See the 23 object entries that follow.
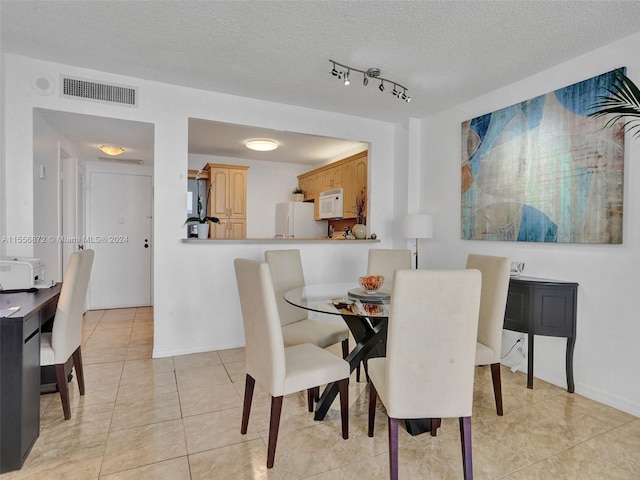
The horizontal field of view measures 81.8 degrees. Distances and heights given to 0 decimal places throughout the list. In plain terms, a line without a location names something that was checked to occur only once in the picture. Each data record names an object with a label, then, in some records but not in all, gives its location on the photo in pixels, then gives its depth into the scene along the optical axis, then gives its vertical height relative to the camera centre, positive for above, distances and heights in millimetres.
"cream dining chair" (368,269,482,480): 1516 -485
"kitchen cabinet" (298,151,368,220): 5098 +830
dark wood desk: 1720 -765
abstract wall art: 2549 +507
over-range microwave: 5547 +459
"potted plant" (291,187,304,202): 6676 +696
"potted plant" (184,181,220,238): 3532 +77
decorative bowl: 2496 -334
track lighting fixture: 2847 +1301
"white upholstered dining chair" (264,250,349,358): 2539 -666
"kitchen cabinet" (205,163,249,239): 5816 +528
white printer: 2424 -295
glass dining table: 2074 -473
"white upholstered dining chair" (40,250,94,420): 2139 -573
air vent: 3016 +1172
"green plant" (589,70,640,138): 1910 +779
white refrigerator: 6219 +188
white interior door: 5336 -102
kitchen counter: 3416 -85
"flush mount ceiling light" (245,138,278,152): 4945 +1196
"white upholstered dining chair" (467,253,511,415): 2270 -533
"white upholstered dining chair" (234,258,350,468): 1754 -674
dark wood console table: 2662 -548
